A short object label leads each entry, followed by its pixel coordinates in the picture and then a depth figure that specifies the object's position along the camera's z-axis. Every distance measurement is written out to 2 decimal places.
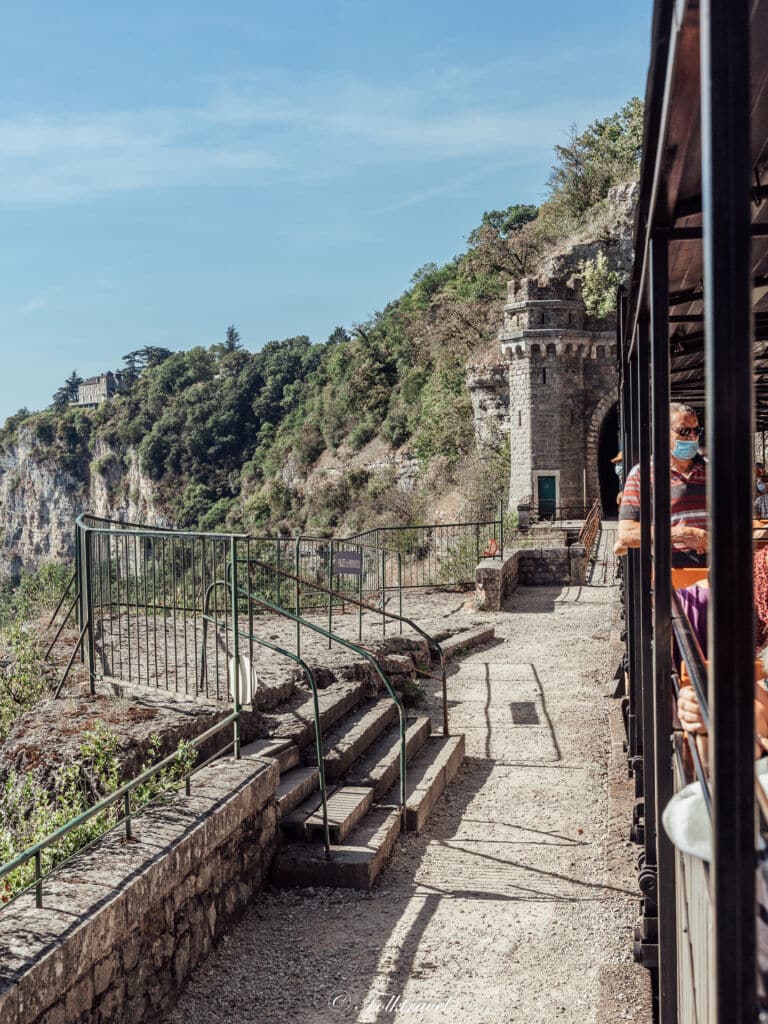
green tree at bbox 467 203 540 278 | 41.38
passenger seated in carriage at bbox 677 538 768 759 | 2.26
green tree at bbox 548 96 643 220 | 40.16
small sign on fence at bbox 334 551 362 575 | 11.64
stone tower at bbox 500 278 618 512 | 31.31
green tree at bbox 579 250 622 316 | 31.67
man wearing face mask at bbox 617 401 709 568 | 4.41
